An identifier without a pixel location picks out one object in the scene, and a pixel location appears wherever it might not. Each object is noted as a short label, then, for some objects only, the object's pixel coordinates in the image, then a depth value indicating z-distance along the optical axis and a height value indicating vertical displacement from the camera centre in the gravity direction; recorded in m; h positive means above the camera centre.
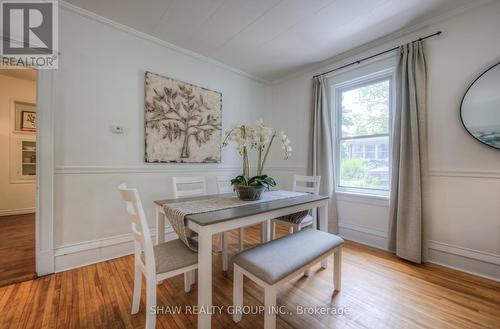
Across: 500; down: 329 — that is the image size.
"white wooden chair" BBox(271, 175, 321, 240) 2.17 -0.60
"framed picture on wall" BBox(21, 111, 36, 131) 3.96 +0.82
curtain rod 2.16 +1.39
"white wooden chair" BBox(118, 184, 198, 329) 1.14 -0.61
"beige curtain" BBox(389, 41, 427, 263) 2.19 +0.12
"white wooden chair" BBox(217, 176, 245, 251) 2.24 -0.28
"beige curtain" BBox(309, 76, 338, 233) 2.95 +0.27
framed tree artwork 2.49 +0.57
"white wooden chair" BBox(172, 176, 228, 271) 2.02 -0.30
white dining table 1.16 -0.38
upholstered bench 1.13 -0.62
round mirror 1.83 +0.54
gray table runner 1.34 -0.33
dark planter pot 1.77 -0.25
